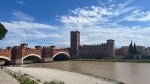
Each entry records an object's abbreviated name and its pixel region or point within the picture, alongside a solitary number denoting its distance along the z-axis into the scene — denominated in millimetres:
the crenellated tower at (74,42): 90500
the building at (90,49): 86875
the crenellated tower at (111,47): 86062
